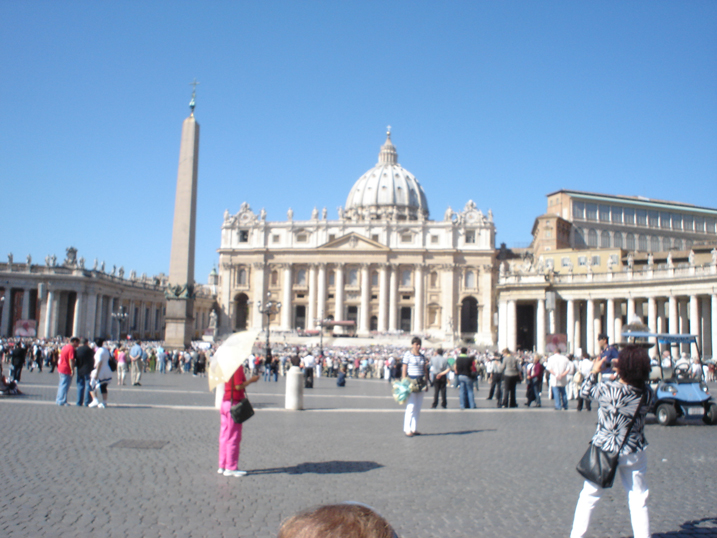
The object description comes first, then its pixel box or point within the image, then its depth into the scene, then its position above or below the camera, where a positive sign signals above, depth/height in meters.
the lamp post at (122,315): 51.28 +2.49
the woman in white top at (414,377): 9.79 -0.39
